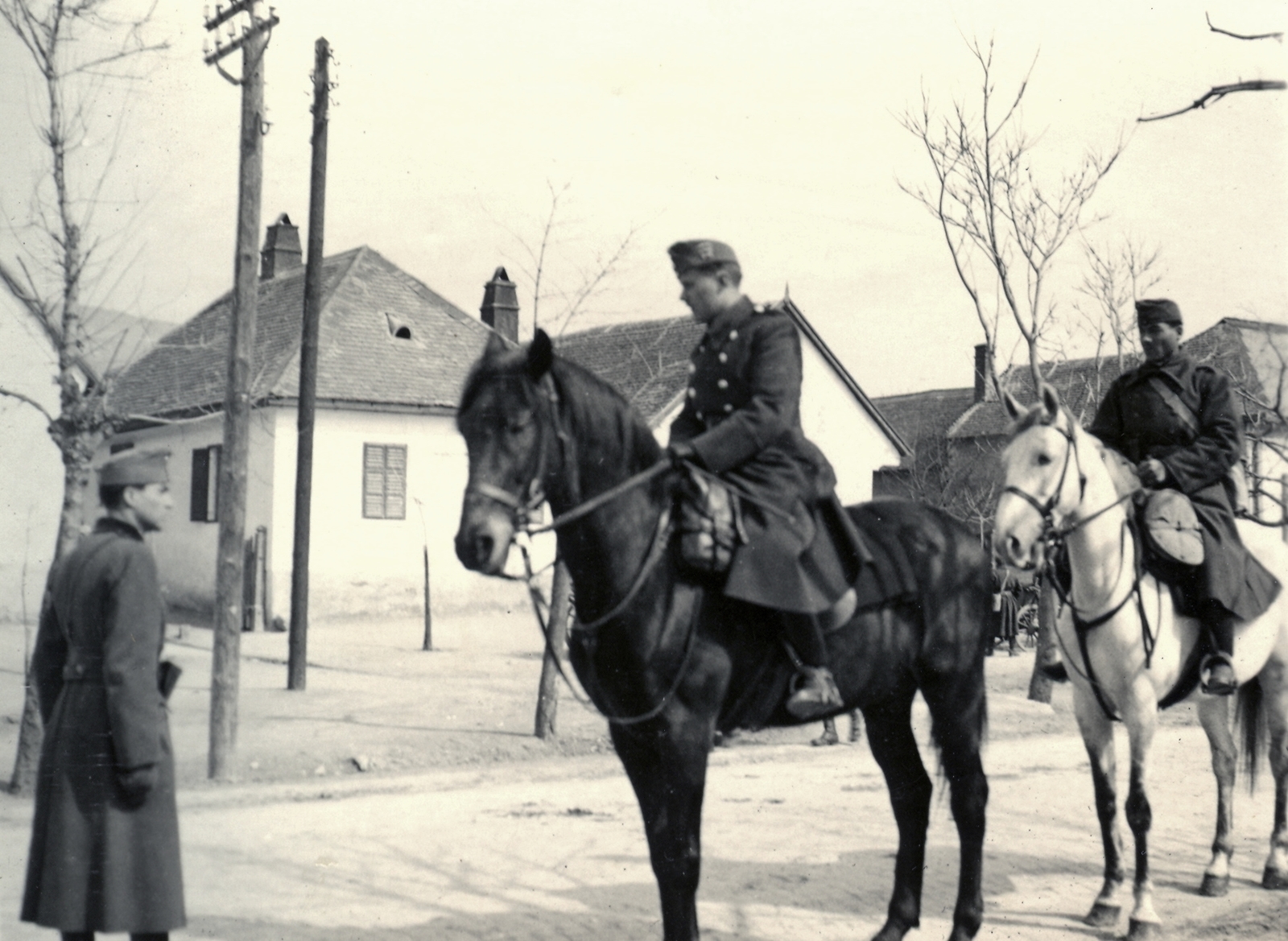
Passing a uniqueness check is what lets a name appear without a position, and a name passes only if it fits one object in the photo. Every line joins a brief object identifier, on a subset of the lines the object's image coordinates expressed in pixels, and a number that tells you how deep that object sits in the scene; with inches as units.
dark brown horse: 169.0
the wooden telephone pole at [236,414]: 359.3
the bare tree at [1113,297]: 618.5
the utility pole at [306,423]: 491.2
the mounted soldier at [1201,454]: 261.1
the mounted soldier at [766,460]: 188.2
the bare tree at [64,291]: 307.6
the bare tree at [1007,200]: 546.6
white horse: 237.8
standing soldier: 158.9
